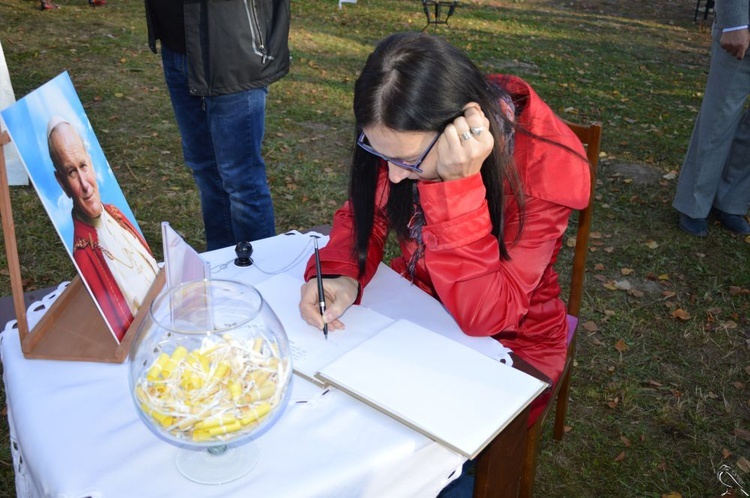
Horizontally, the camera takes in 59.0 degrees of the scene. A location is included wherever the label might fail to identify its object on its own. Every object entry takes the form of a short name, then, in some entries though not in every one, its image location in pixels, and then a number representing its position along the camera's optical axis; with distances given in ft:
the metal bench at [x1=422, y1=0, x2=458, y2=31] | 29.95
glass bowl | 3.23
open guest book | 3.86
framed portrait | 4.08
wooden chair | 6.48
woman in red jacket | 5.09
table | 3.53
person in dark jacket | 8.53
